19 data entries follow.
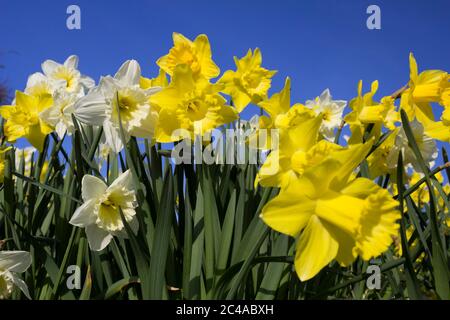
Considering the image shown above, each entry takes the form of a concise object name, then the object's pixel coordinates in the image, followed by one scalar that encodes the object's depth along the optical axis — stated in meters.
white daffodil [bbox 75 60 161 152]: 0.78
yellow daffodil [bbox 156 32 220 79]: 0.77
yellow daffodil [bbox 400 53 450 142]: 0.79
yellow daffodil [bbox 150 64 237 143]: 0.75
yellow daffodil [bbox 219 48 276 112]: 0.81
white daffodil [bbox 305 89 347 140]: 1.07
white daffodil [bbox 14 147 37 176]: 1.70
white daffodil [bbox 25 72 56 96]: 1.04
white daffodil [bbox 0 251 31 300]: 0.81
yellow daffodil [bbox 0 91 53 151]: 0.95
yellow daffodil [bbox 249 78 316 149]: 0.76
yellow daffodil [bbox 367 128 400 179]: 0.85
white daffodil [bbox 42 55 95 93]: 1.11
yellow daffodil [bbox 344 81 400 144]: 0.80
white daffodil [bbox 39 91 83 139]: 0.91
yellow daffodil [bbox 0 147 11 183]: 0.93
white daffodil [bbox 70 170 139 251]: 0.77
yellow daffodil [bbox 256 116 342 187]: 0.69
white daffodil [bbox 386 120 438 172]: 0.83
